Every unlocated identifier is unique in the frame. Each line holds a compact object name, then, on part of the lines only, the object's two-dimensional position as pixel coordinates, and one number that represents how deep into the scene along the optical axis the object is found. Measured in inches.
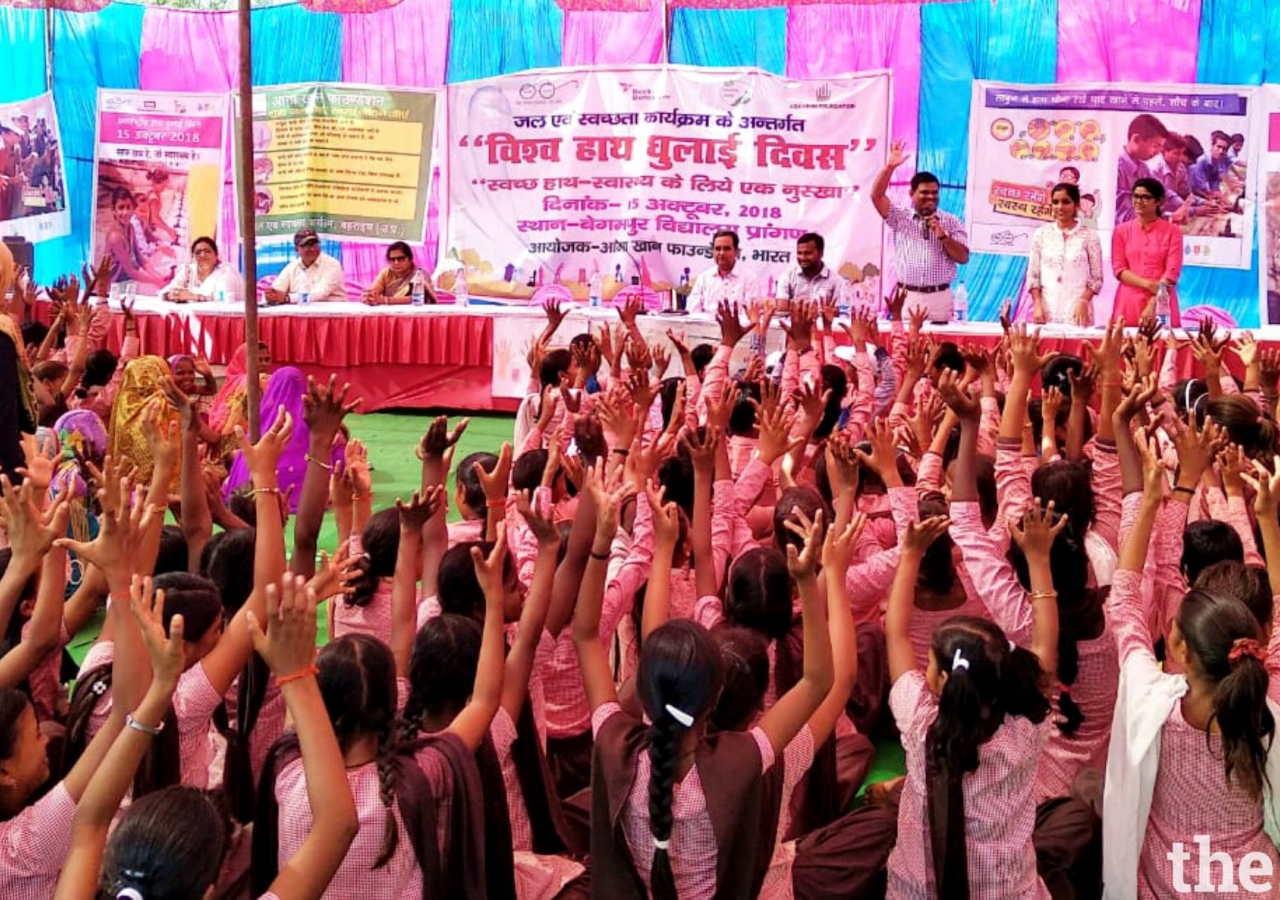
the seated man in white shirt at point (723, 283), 316.2
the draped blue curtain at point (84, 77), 414.3
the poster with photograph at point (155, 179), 414.0
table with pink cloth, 307.0
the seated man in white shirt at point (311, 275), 346.3
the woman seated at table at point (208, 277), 350.0
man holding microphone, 277.9
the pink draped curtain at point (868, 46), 356.5
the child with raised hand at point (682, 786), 74.7
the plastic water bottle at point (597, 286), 369.5
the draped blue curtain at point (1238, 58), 333.4
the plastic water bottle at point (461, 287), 366.7
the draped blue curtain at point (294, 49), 400.8
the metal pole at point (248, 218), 124.0
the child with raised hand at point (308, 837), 60.7
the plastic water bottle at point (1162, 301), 285.3
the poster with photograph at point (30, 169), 418.9
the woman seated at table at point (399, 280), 333.4
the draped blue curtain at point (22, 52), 416.8
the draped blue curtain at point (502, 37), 384.5
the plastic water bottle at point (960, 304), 321.7
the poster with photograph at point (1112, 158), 339.6
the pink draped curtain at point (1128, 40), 339.6
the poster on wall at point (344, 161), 393.1
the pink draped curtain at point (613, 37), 373.1
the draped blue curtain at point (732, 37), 366.6
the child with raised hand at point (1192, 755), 81.1
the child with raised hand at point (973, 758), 78.8
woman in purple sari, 211.2
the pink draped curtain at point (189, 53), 410.3
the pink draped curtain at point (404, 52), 392.2
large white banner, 356.5
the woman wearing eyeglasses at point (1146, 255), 290.8
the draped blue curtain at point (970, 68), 351.3
